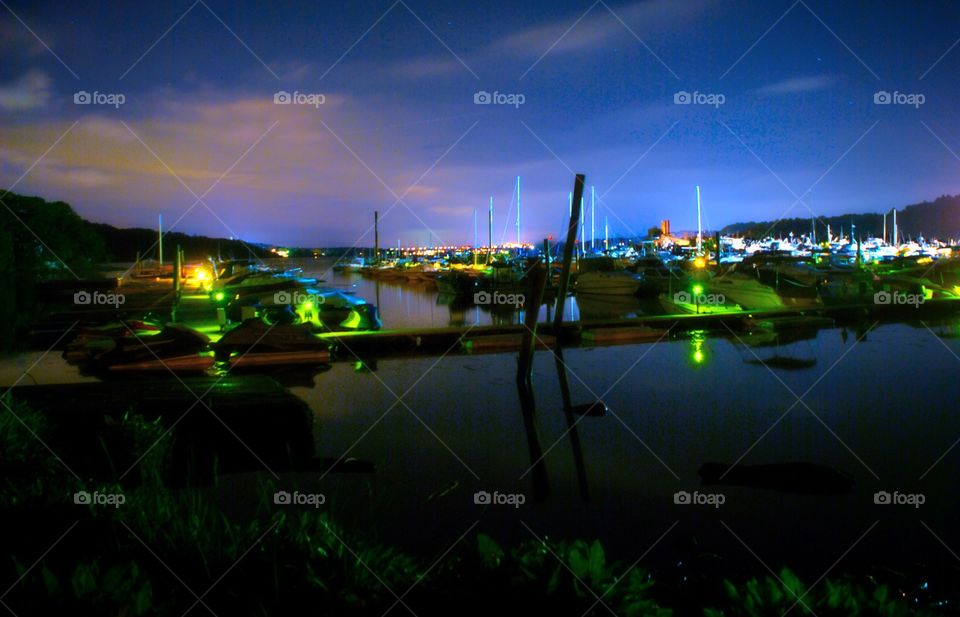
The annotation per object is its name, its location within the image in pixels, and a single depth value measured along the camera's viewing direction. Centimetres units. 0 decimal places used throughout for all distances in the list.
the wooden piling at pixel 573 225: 1505
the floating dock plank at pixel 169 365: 1470
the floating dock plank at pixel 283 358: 1544
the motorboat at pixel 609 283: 3381
